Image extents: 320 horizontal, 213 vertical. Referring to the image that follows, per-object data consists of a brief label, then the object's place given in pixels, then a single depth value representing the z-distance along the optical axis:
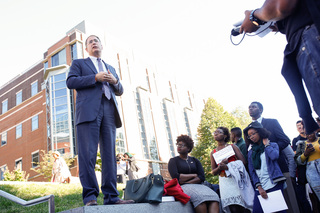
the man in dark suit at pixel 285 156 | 5.19
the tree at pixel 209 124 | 28.45
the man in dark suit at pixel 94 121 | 3.58
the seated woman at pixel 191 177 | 4.88
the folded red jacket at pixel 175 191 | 4.60
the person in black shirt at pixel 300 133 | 6.19
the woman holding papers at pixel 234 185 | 5.03
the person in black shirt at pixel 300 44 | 1.61
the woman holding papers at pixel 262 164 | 4.72
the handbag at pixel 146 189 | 3.86
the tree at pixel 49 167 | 24.36
